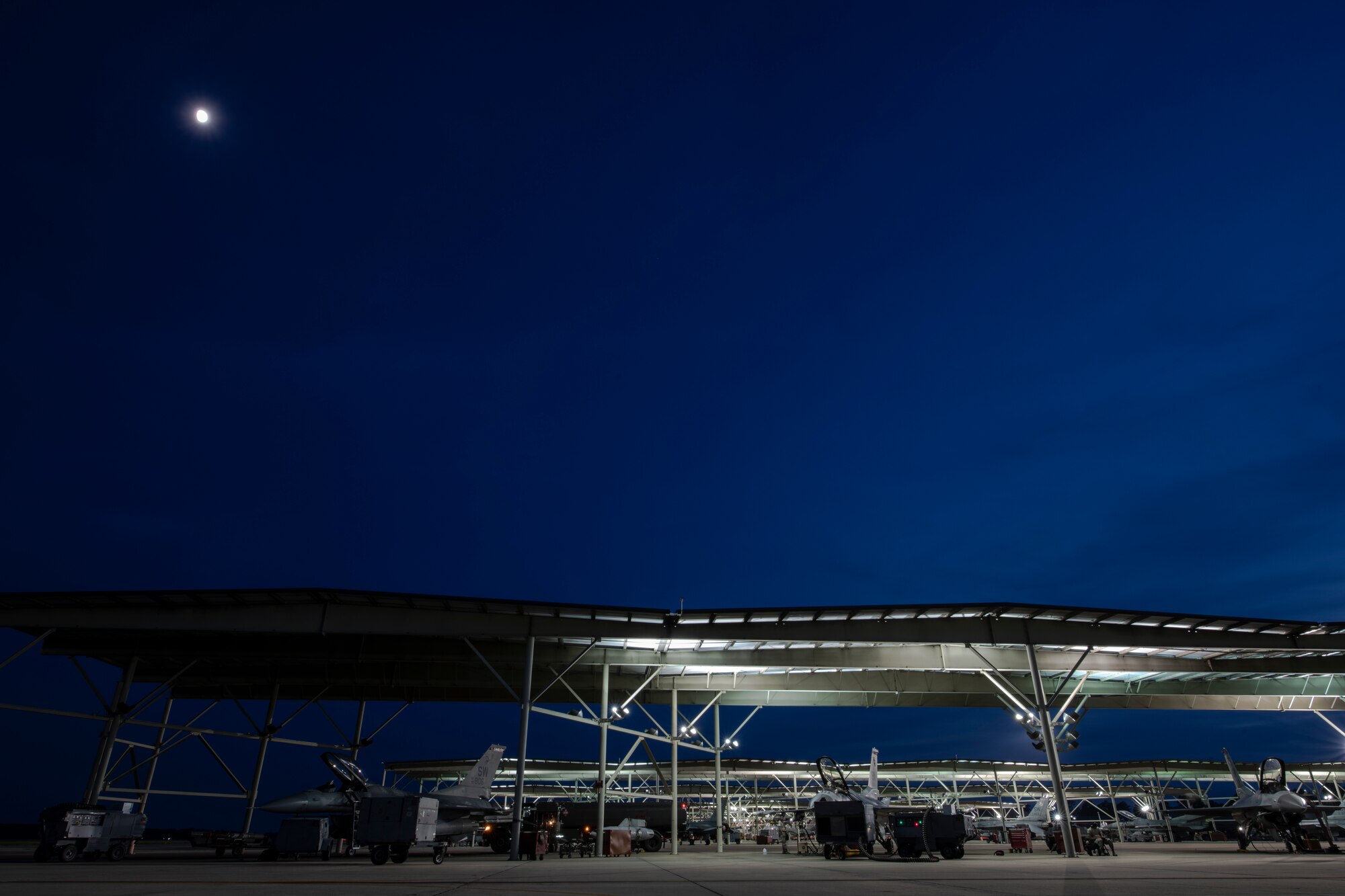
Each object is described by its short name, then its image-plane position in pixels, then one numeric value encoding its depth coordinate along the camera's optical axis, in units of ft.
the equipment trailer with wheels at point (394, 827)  74.28
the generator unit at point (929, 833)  81.87
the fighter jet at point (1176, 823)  199.52
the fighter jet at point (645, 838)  131.34
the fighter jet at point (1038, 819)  185.90
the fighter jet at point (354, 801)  102.06
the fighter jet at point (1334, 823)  148.66
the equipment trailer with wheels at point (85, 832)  79.87
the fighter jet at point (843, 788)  113.70
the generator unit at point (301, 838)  92.32
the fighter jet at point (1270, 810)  112.47
